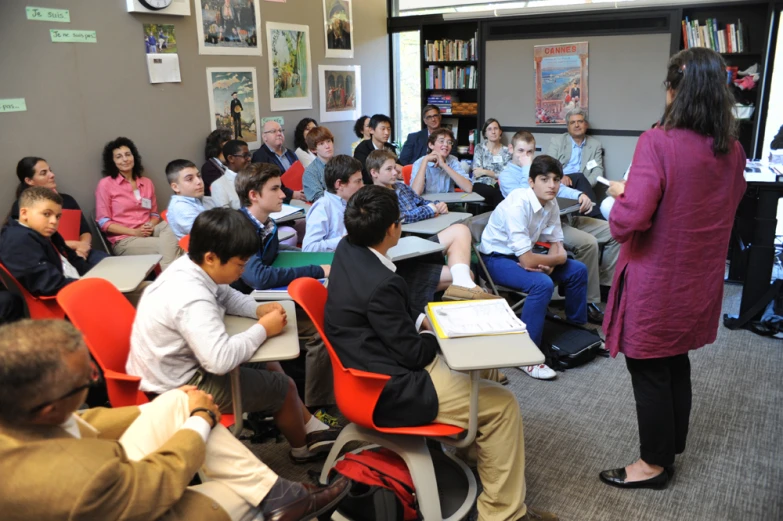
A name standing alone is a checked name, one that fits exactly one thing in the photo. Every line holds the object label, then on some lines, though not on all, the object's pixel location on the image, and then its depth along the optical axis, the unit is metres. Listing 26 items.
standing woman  1.99
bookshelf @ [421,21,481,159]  7.30
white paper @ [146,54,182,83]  4.88
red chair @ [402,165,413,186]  5.14
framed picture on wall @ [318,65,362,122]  6.74
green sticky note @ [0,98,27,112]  4.07
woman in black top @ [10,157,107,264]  3.89
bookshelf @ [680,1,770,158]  5.63
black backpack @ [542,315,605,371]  3.51
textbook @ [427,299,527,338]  2.04
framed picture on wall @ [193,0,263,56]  5.23
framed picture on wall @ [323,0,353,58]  6.66
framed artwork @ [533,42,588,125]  6.44
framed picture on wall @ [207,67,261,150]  5.43
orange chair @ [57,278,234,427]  1.96
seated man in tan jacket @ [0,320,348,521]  1.24
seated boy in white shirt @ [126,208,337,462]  1.93
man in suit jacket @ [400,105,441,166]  6.40
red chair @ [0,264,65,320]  2.91
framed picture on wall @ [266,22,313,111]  6.00
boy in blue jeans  3.54
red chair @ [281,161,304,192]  5.41
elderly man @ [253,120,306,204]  5.68
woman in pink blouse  4.49
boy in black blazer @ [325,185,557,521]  1.97
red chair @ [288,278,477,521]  1.97
